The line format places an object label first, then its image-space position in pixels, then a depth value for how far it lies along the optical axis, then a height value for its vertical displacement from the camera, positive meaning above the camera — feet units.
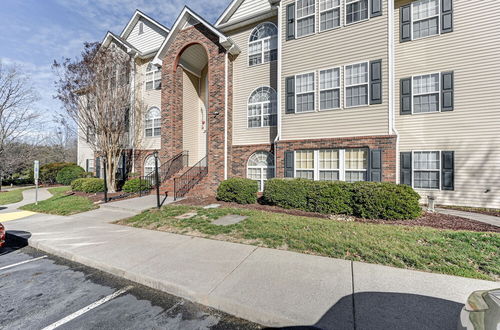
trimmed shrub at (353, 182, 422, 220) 22.39 -3.95
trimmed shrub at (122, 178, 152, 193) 41.61 -3.97
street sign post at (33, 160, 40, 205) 33.94 -0.46
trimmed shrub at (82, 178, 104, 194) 44.01 -4.15
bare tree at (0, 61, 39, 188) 65.16 +13.40
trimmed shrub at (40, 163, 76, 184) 65.72 -1.84
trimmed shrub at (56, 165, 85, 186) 61.36 -2.32
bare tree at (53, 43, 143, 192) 41.39 +13.50
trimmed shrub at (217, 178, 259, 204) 31.86 -3.87
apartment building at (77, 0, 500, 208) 27.43 +10.14
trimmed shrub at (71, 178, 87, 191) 46.01 -3.96
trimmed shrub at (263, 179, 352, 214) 25.08 -3.77
